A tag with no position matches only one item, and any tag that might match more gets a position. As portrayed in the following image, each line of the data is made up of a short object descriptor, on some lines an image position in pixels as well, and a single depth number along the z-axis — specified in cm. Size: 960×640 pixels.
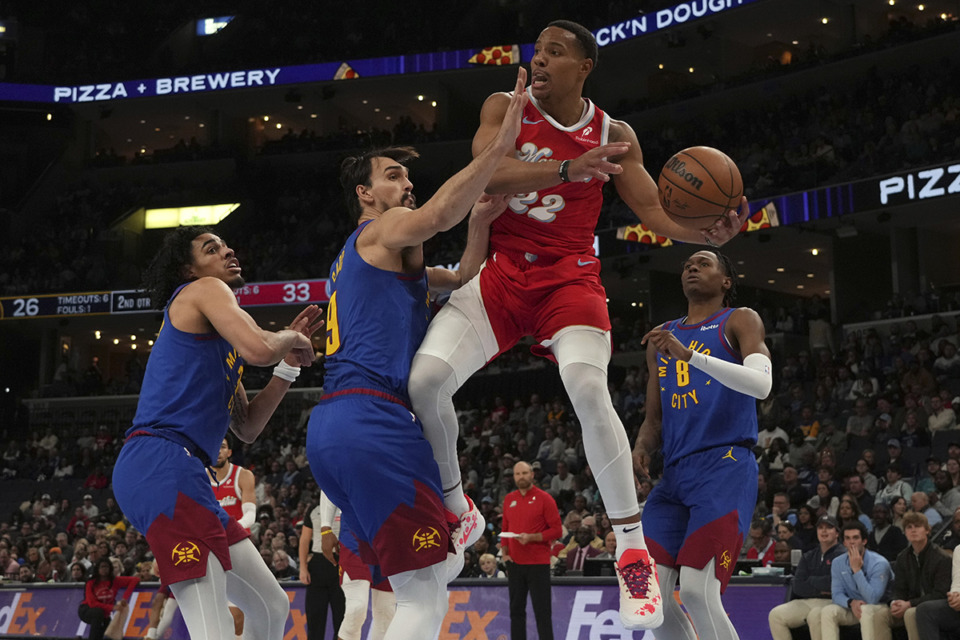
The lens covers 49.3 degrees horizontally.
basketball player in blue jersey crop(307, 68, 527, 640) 425
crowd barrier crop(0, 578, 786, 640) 895
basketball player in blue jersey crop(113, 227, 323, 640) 472
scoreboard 2862
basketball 509
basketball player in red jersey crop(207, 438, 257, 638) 946
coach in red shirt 987
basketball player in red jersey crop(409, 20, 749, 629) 461
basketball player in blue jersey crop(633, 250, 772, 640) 529
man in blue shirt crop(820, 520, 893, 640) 875
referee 996
